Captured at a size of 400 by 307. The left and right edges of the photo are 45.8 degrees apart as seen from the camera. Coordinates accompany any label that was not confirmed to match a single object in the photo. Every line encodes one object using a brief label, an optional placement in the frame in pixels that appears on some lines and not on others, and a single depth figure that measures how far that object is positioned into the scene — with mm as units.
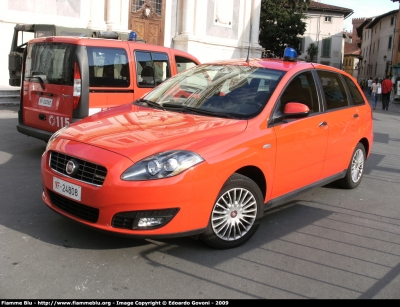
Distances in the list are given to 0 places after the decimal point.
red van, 6812
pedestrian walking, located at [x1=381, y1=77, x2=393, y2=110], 24047
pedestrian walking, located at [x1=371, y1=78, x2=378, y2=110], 25109
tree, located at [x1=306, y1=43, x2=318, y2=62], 56250
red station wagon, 3699
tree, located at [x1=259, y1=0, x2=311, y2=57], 43000
